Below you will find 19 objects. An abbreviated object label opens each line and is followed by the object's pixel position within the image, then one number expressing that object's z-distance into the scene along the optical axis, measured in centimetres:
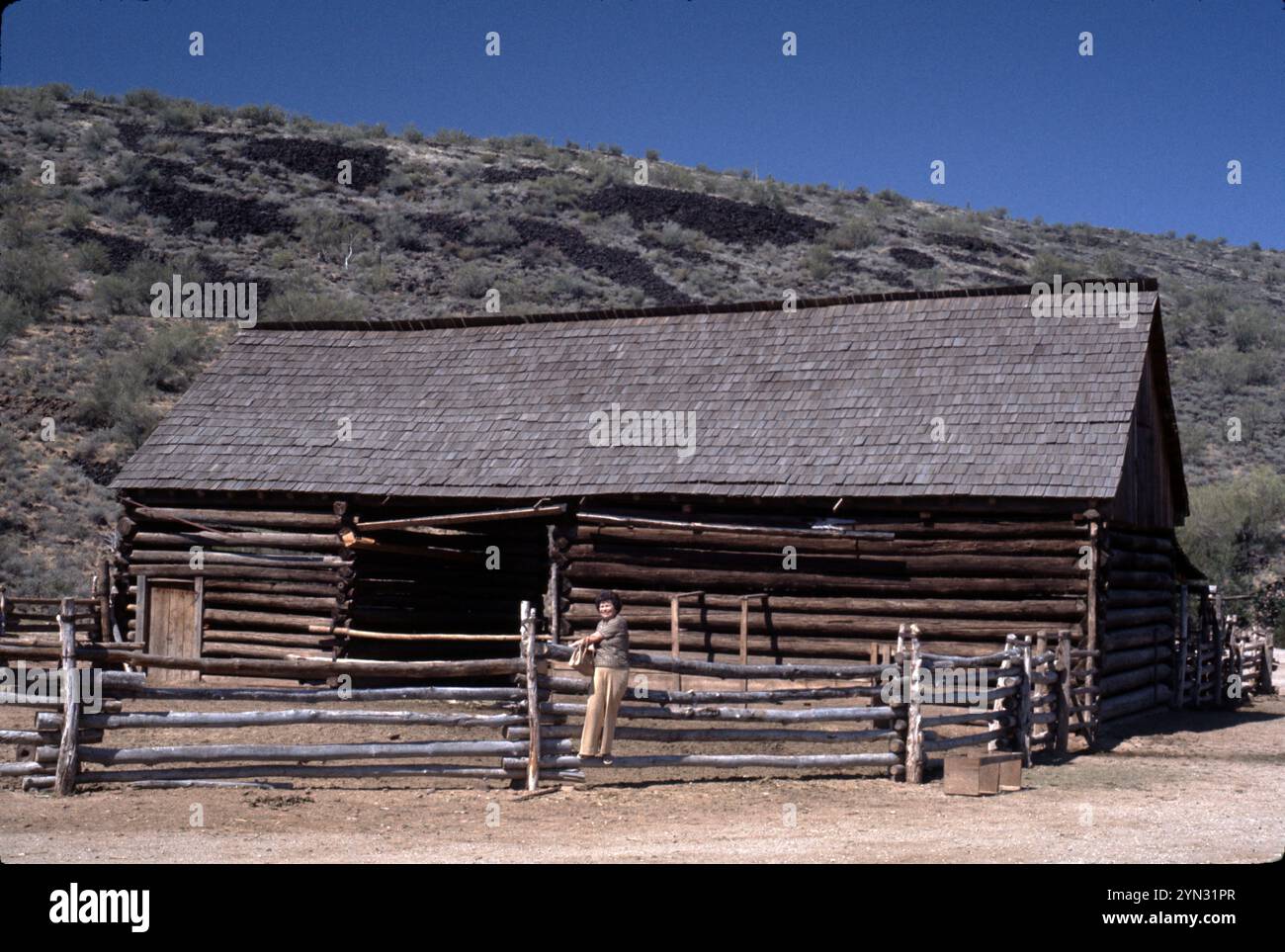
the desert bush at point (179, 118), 5669
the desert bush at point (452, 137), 6466
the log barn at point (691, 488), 1625
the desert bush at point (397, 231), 5016
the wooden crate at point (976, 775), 1162
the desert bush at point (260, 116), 6019
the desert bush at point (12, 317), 3844
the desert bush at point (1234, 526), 3294
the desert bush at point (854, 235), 5356
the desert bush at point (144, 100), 5853
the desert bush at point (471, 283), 4569
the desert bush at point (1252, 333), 4697
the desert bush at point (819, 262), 4947
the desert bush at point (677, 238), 5169
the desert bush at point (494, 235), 5072
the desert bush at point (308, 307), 4131
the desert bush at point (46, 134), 5256
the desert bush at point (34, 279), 4056
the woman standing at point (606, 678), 1137
